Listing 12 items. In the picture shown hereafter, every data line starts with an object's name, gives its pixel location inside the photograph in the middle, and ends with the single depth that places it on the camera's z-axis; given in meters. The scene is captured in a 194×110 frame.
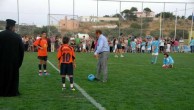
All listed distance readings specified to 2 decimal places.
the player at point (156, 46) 17.10
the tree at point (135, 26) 38.70
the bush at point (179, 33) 39.82
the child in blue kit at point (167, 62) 15.17
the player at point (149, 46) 28.90
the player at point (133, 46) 29.27
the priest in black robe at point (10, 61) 7.47
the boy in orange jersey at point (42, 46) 11.33
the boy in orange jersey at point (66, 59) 8.37
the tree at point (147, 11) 34.68
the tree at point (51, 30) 30.05
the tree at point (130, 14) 36.68
